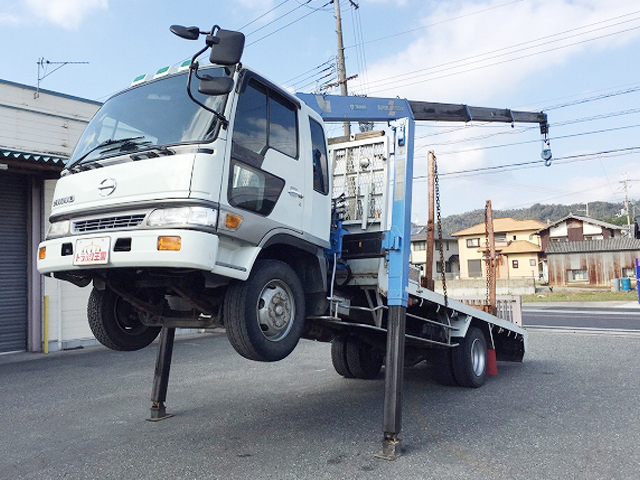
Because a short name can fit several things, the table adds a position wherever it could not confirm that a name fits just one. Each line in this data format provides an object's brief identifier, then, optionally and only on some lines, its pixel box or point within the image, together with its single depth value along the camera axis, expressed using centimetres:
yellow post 1145
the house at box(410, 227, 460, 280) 5640
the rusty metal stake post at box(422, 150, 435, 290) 611
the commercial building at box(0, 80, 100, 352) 1139
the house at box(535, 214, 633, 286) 4112
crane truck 375
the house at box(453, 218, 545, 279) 4972
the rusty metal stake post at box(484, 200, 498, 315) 821
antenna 1264
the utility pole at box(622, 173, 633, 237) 5722
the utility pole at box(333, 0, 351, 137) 2152
